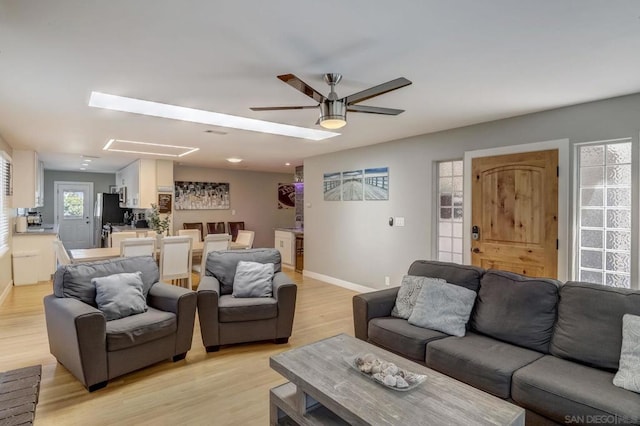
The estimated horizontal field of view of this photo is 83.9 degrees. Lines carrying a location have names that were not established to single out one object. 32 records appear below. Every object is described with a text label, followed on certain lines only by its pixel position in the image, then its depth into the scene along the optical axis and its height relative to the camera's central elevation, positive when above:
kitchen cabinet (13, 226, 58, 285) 6.00 -0.67
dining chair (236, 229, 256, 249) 6.22 -0.49
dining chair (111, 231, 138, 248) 5.88 -0.44
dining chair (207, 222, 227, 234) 8.98 -0.44
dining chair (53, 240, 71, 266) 4.02 -0.52
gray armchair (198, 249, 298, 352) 3.32 -0.98
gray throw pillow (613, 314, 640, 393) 1.88 -0.80
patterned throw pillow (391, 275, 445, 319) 3.06 -0.74
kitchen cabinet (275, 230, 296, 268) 7.66 -0.76
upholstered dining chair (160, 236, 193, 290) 4.82 -0.66
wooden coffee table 1.58 -0.91
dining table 4.49 -0.59
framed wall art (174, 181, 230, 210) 8.65 +0.38
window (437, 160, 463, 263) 4.60 +0.01
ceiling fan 2.30 +0.77
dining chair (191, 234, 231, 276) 5.15 -0.50
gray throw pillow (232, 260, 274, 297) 3.67 -0.73
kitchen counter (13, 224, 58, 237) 6.15 -0.39
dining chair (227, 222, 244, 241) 9.29 -0.45
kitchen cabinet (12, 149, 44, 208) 6.12 +0.54
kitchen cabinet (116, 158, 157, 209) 7.32 +0.57
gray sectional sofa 1.86 -0.93
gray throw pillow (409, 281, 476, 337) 2.75 -0.77
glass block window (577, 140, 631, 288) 3.21 -0.01
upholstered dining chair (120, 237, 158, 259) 4.46 -0.47
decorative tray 1.81 -0.86
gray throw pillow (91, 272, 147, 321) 2.96 -0.73
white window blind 4.99 +0.20
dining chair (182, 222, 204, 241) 8.69 -0.38
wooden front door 3.54 -0.01
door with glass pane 10.29 -0.09
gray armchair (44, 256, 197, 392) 2.60 -0.92
